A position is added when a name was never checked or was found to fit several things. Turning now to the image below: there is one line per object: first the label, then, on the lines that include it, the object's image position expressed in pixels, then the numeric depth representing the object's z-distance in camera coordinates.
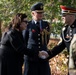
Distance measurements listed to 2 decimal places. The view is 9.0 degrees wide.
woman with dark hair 6.68
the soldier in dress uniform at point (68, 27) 6.26
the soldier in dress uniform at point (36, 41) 7.27
